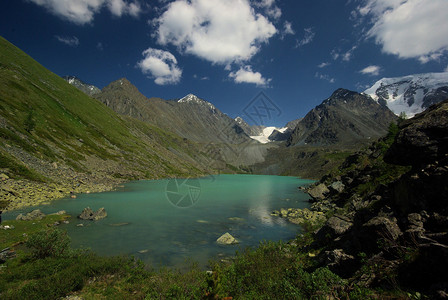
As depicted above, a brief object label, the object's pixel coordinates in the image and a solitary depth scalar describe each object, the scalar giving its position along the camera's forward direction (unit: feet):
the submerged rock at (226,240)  71.62
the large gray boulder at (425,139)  28.73
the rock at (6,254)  40.42
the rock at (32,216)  72.04
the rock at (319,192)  156.66
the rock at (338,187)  127.38
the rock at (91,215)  88.12
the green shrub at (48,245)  43.24
